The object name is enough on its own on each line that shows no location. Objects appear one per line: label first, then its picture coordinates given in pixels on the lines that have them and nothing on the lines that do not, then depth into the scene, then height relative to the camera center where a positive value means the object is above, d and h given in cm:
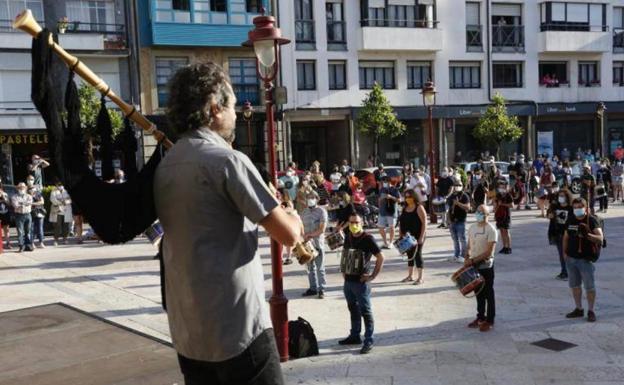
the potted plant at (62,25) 2539 +532
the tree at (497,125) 3206 +81
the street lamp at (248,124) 2099 +114
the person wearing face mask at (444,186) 1722 -116
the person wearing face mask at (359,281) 725 -156
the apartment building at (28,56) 2564 +425
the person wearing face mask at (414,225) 1070 -136
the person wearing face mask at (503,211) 1288 -142
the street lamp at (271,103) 669 +52
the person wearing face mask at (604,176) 2239 -141
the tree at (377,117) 2992 +139
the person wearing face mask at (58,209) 1666 -136
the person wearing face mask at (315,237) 988 -143
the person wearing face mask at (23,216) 1553 -139
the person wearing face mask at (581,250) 800 -142
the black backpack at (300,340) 697 -211
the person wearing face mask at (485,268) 798 -160
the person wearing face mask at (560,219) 1012 -131
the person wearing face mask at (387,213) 1435 -154
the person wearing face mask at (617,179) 2347 -156
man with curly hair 225 -30
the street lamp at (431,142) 1880 +5
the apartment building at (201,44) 2773 +481
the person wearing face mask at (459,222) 1236 -155
